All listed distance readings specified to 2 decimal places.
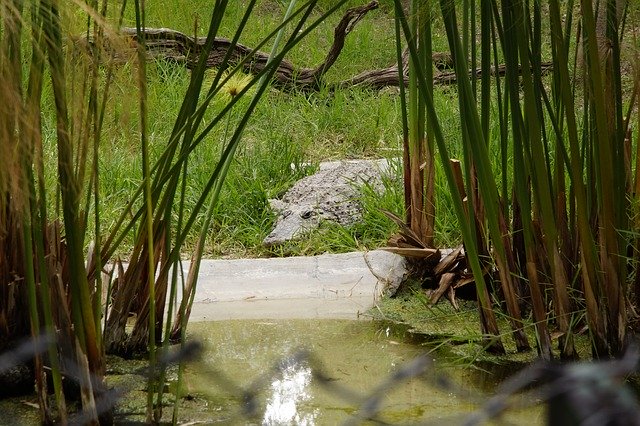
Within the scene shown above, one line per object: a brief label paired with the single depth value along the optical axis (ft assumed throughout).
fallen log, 36.45
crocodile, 25.18
